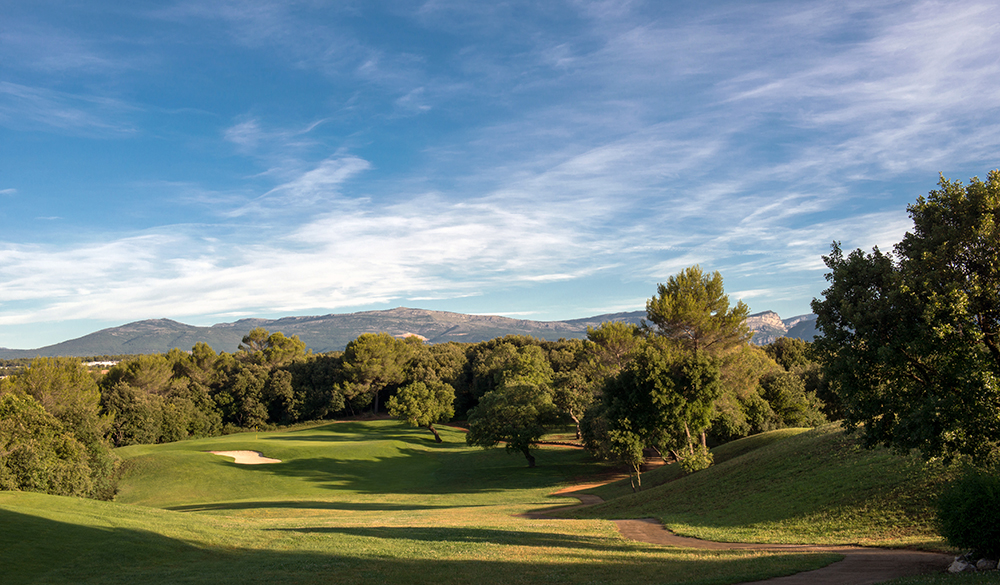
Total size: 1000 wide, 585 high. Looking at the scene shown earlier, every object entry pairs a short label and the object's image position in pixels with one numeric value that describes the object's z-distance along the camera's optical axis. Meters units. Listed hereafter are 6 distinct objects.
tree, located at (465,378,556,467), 49.91
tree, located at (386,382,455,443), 66.38
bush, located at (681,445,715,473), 32.38
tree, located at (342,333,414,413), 95.00
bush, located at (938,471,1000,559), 11.66
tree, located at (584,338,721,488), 34.81
